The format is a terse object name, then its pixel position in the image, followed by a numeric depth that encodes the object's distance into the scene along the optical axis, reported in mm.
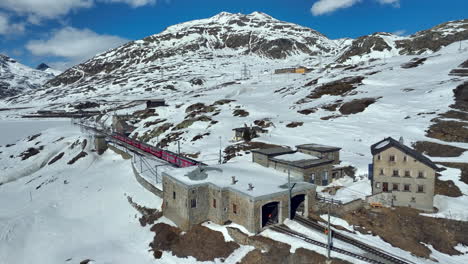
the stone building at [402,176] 32219
